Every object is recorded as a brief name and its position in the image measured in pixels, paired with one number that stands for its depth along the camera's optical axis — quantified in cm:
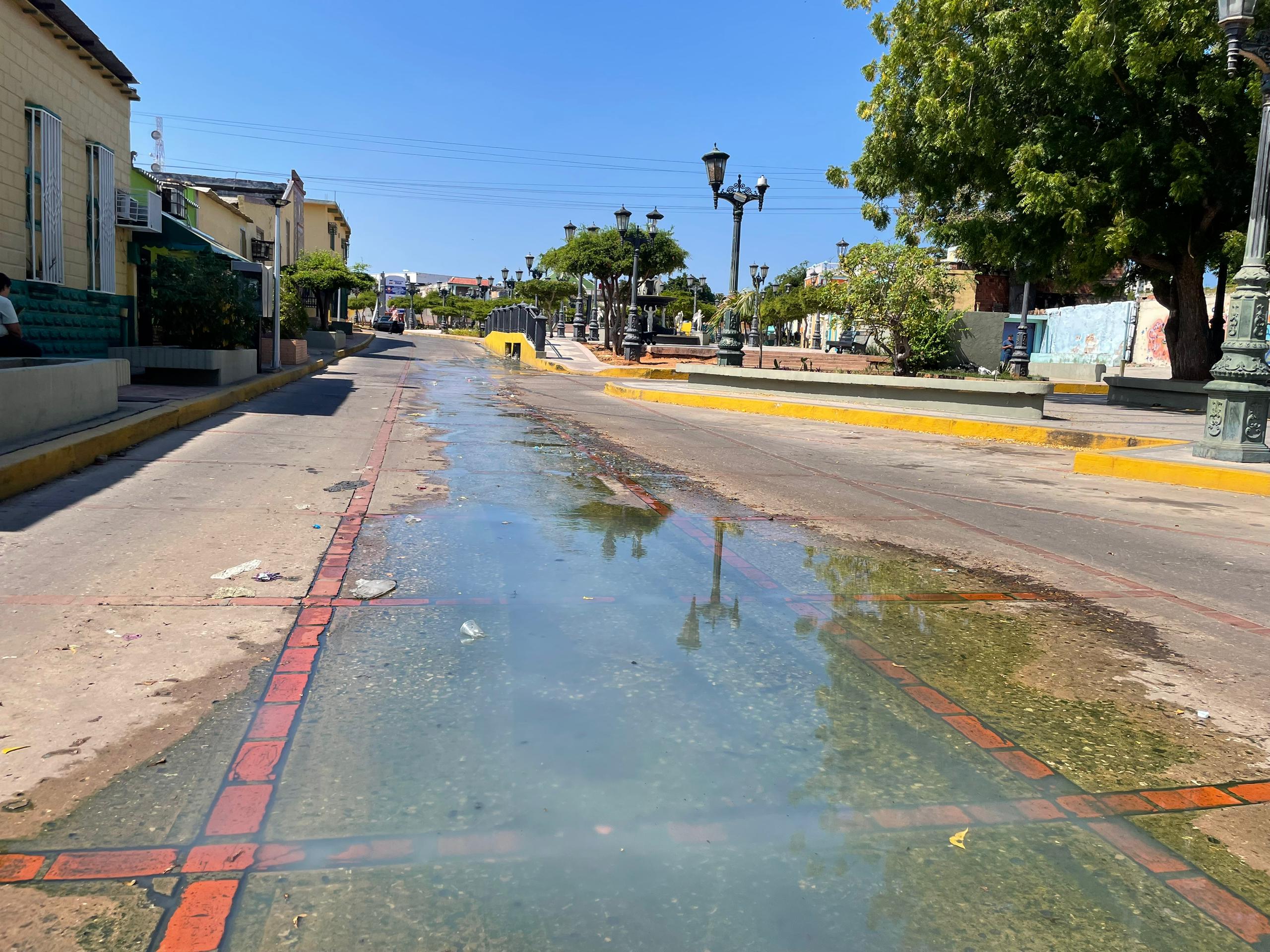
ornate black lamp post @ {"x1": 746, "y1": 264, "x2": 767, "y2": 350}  4144
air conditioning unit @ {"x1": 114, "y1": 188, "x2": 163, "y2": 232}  1781
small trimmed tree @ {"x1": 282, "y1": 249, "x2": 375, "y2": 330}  3944
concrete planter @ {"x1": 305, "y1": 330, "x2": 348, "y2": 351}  3688
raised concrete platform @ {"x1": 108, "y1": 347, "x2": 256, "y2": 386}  1656
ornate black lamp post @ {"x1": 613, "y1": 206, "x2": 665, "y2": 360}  3269
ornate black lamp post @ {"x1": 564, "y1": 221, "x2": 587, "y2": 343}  5138
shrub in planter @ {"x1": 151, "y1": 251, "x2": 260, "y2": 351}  1733
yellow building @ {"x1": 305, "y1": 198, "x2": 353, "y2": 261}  6812
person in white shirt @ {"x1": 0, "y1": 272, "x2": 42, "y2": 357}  1072
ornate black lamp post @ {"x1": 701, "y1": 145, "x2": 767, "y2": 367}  2214
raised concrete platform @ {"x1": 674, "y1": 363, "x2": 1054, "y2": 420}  1702
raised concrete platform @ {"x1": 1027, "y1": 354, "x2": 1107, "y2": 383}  3444
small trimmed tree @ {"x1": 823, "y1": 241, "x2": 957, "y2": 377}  2312
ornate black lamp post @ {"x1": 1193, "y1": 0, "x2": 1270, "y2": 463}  1081
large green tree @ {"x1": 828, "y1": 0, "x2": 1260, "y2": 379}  1764
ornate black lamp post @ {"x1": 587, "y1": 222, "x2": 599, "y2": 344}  4356
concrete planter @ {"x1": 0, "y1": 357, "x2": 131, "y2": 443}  846
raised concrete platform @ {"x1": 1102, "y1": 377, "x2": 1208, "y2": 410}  2188
